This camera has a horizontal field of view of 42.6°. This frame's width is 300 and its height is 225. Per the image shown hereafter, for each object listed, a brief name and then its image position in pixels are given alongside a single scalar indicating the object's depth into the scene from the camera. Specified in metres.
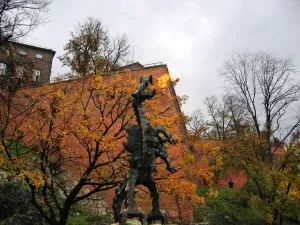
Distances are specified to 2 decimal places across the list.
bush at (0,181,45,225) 19.80
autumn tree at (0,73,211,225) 16.72
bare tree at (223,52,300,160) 29.77
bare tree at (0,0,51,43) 17.36
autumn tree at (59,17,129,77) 35.17
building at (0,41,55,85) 48.22
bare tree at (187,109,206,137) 20.84
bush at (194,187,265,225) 27.06
